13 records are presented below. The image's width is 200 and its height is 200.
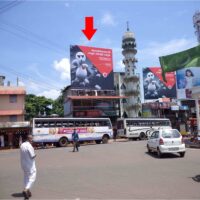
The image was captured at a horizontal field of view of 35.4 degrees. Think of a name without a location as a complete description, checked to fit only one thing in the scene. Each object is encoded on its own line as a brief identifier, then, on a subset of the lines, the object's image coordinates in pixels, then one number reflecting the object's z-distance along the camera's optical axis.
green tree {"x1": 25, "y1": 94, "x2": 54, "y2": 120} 58.12
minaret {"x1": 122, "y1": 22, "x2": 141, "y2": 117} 63.67
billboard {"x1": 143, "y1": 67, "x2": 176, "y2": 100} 59.62
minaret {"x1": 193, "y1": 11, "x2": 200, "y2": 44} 47.72
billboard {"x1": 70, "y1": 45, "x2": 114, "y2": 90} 51.06
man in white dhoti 8.25
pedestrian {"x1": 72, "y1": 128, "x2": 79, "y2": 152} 24.22
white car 17.20
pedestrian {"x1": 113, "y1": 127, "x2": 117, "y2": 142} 43.87
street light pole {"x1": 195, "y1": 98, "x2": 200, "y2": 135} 27.57
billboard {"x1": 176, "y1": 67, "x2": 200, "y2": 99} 47.00
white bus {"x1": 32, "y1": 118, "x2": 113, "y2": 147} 31.94
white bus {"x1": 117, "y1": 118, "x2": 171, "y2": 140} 39.15
